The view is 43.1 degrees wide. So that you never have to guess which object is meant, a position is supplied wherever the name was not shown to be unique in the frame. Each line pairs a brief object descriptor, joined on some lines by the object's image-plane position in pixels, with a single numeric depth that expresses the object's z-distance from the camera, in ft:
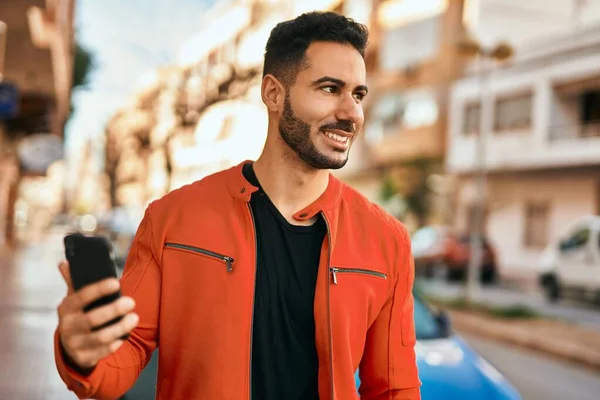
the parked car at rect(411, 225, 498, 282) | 71.15
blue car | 12.40
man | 6.27
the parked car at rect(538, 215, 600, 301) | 50.42
